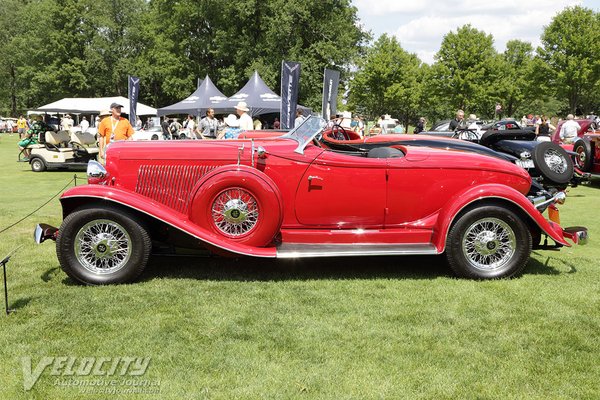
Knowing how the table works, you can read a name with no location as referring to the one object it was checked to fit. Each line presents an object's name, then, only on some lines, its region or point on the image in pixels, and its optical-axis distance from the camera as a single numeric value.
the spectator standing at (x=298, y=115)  16.44
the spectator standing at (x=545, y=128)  18.40
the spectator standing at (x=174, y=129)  26.06
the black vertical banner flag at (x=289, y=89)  14.15
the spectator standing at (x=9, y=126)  47.10
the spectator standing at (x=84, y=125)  25.73
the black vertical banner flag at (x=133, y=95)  22.39
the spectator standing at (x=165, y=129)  24.58
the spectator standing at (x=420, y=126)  24.10
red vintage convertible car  4.71
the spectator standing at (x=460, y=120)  14.33
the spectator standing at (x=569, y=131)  13.57
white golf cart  14.69
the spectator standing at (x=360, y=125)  18.01
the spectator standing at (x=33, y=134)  16.64
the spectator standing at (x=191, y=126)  19.47
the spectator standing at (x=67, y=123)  24.38
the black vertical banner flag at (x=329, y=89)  14.88
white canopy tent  35.41
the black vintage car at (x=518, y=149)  5.88
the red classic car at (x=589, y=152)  11.60
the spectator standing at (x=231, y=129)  9.85
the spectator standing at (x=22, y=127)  32.43
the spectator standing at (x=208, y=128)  15.75
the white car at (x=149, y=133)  27.36
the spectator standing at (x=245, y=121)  10.63
